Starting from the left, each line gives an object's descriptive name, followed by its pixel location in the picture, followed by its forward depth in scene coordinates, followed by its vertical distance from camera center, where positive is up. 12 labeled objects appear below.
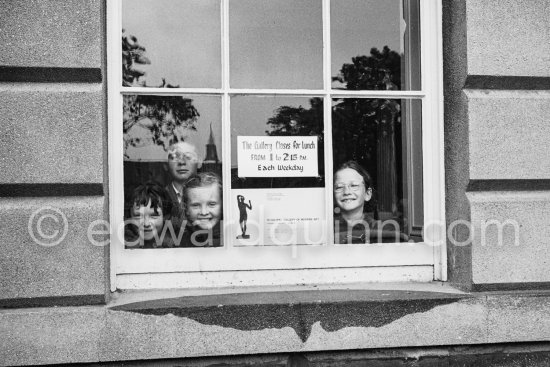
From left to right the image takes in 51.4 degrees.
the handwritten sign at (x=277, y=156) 3.18 +0.21
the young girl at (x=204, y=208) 3.18 -0.07
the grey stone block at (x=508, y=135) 3.09 +0.30
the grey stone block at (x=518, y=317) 3.06 -0.68
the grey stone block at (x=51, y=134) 2.82 +0.31
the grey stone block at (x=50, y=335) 2.78 -0.67
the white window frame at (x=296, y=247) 3.07 -0.30
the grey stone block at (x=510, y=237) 3.09 -0.25
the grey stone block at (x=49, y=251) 2.81 -0.27
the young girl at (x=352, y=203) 3.27 -0.06
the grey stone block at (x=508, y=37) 3.10 +0.84
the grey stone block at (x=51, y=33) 2.83 +0.82
